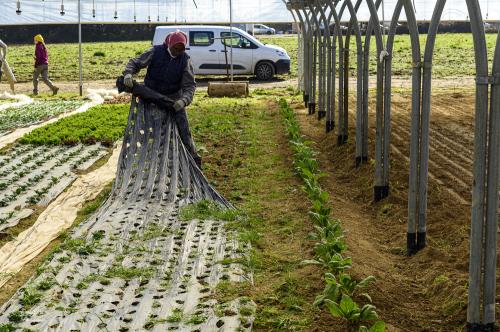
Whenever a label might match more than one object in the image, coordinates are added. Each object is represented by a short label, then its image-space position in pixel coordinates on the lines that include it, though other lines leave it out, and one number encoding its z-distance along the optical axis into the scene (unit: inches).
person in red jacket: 852.6
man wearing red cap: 372.2
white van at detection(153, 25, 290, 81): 985.5
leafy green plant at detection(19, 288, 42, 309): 213.8
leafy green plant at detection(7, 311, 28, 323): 203.5
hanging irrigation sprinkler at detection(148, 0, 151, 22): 1033.1
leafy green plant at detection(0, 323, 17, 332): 194.7
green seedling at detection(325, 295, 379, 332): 189.6
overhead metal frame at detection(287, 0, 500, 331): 193.2
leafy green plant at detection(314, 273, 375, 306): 204.1
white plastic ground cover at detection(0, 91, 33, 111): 743.7
